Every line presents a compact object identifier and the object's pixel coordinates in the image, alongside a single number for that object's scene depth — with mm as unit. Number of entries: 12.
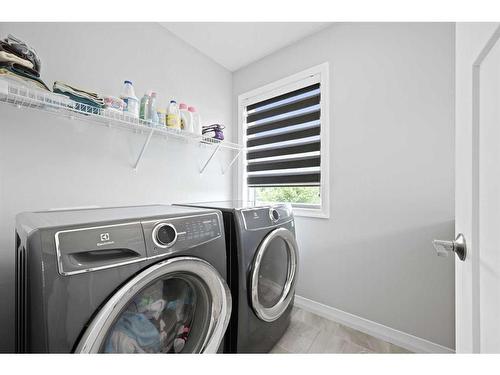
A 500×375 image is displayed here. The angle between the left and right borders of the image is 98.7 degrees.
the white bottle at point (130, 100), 1338
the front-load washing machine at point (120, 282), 579
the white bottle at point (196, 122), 1746
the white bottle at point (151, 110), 1460
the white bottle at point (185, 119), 1675
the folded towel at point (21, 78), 906
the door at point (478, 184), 432
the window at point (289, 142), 1891
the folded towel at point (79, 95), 1090
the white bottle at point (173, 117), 1562
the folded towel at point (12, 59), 899
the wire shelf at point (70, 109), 950
